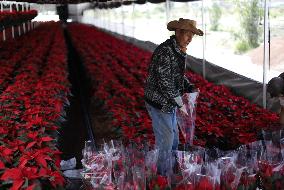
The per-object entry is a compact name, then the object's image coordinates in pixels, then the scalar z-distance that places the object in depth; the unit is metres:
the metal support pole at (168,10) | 12.36
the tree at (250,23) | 8.83
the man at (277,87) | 3.30
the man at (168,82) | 3.61
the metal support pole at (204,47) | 9.34
